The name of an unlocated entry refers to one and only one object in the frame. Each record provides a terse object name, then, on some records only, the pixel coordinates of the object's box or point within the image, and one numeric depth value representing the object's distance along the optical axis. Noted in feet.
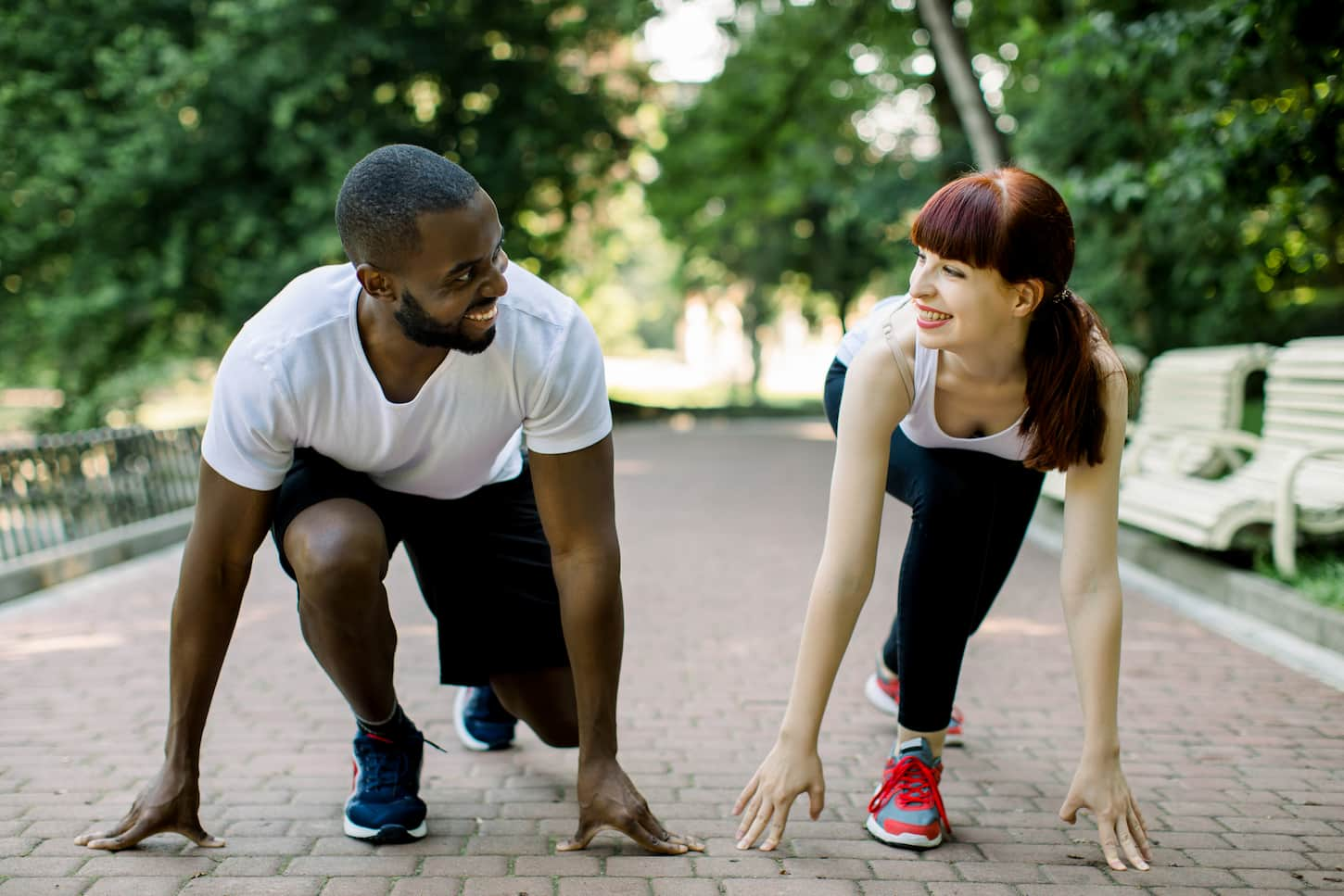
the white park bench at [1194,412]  23.79
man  8.19
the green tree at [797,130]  55.11
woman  8.57
